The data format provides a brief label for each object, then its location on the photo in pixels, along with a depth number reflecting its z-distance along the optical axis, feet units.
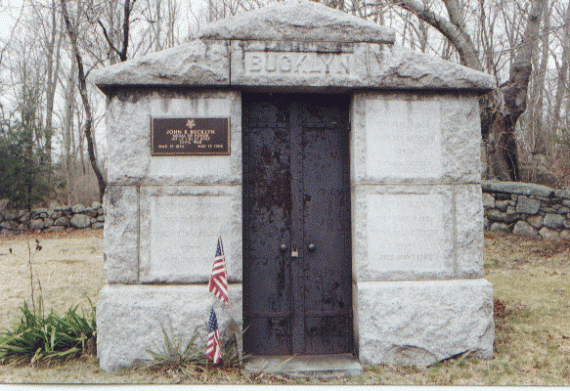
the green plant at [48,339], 13.26
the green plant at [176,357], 12.32
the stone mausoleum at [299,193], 13.05
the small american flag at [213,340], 11.97
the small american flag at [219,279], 12.02
